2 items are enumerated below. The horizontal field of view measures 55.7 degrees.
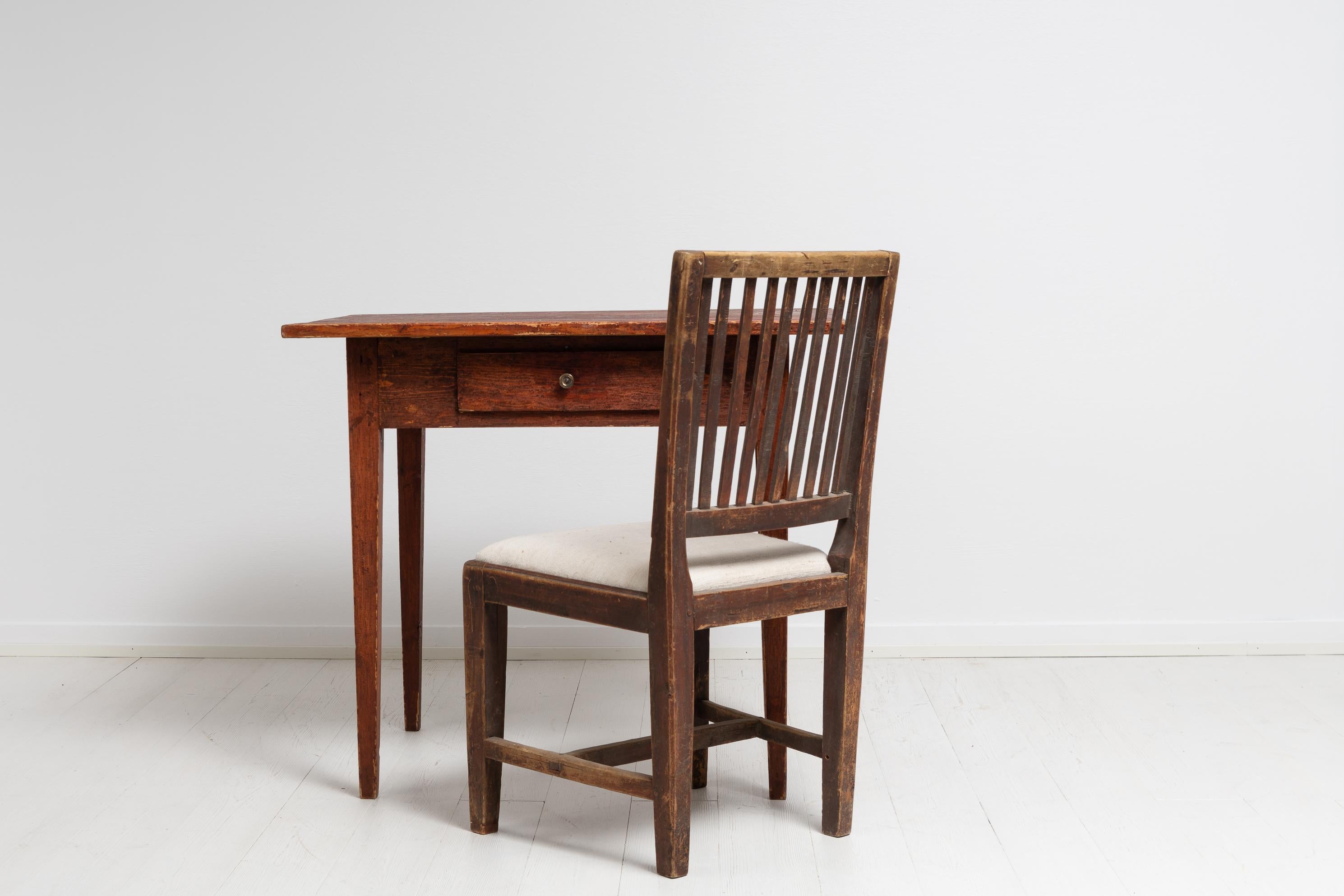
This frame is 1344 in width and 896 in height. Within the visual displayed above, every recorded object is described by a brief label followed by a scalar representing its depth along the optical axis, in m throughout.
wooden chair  1.75
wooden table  2.07
